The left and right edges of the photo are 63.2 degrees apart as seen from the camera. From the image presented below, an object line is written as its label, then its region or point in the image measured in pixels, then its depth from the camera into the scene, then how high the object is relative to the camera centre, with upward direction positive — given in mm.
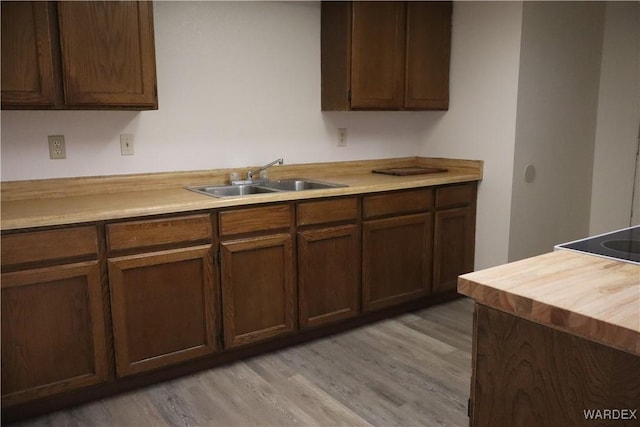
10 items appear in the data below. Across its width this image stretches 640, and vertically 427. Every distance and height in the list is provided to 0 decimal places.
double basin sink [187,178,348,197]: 2939 -320
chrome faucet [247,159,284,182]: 3105 -227
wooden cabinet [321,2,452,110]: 3205 +493
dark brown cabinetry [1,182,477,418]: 2113 -731
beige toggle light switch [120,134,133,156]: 2760 -61
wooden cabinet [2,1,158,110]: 2174 +338
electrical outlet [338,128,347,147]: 3590 -35
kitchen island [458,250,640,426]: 1016 -450
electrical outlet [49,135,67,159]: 2558 -71
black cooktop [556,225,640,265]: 1392 -327
